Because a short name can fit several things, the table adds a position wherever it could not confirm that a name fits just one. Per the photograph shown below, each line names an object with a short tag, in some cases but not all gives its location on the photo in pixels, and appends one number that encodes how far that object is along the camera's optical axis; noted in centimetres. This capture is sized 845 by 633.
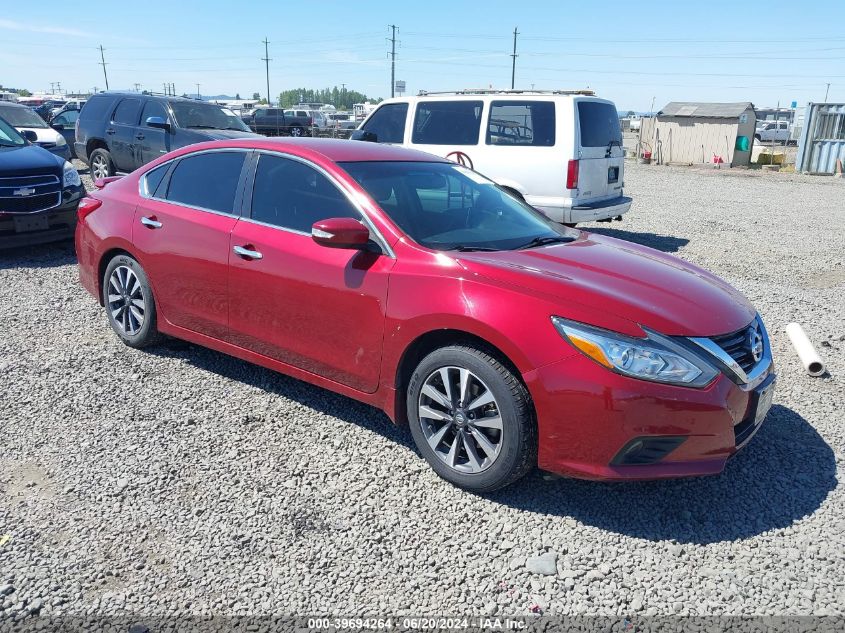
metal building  2359
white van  879
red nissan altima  301
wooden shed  2775
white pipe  503
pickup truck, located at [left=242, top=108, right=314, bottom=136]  3201
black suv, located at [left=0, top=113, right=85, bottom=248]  782
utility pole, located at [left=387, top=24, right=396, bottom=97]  7620
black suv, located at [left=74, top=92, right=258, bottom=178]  1176
